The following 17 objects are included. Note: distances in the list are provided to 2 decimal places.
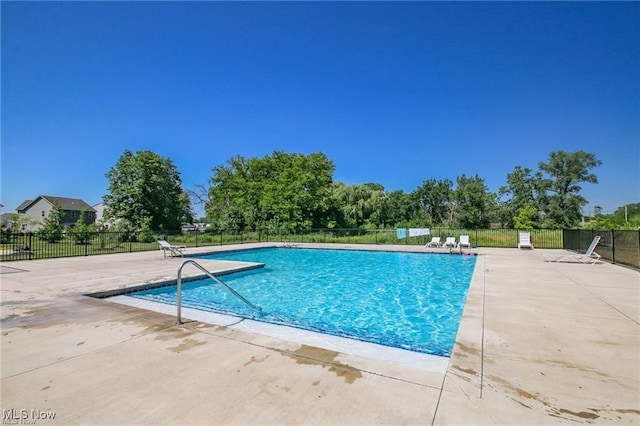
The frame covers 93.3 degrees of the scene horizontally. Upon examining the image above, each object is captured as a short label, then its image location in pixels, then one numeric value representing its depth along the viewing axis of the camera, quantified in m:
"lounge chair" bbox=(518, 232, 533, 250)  15.14
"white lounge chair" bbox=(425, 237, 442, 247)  16.18
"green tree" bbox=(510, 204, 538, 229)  32.94
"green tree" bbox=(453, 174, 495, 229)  36.22
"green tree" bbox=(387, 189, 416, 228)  40.69
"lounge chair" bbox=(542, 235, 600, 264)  9.76
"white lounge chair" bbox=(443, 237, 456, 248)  15.52
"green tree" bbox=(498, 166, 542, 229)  35.91
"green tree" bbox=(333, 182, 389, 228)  31.00
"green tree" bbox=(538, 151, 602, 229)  33.78
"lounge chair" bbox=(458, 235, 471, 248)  15.50
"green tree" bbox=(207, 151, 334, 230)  26.05
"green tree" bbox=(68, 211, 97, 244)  16.12
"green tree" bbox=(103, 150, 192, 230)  25.14
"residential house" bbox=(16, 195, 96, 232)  39.75
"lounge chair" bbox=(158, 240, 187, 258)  12.52
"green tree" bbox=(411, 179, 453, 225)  39.81
